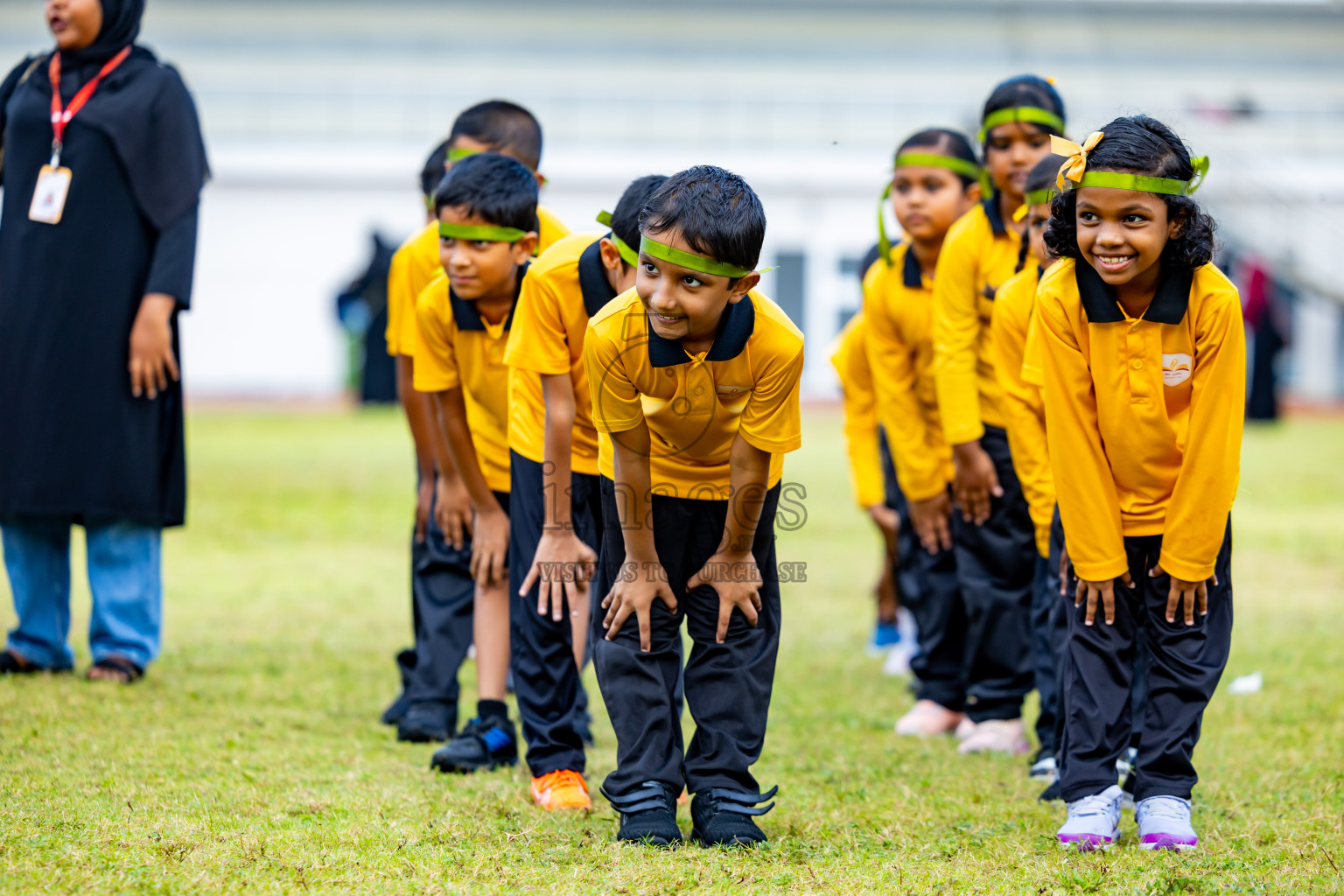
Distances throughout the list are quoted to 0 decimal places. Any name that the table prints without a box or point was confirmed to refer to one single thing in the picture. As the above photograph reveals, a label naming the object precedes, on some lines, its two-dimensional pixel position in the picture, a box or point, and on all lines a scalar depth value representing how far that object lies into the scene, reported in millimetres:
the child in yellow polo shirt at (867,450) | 8875
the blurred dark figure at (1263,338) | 30406
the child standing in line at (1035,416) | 6582
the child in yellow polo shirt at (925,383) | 7941
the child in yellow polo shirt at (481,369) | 6508
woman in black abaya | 7824
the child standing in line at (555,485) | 5977
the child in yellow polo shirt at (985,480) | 7328
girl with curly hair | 5246
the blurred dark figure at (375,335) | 32125
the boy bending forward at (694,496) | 5035
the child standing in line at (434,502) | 7129
